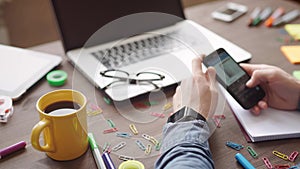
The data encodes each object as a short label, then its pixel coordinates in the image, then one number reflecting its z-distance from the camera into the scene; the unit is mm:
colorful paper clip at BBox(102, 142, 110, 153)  707
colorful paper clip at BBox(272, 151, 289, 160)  700
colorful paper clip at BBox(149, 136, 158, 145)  722
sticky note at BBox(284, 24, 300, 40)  1132
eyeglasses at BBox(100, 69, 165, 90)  872
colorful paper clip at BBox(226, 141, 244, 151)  720
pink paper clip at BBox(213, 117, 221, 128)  770
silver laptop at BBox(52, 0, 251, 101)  873
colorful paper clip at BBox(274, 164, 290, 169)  676
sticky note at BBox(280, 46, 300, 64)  1014
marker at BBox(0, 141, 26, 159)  696
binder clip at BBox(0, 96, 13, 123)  786
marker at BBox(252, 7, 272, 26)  1201
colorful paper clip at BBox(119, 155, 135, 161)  689
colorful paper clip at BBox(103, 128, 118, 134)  742
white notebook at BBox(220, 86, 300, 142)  743
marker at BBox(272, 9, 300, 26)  1199
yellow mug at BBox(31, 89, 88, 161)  645
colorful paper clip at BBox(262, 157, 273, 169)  679
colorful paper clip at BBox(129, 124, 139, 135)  745
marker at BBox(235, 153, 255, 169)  668
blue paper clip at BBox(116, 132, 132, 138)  733
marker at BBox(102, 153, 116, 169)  666
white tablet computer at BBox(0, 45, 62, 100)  866
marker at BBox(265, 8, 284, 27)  1191
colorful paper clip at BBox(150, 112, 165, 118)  791
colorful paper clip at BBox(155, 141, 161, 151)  706
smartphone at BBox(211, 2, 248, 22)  1228
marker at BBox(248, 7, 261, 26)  1193
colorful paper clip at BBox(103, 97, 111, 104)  835
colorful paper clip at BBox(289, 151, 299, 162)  695
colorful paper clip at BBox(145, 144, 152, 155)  700
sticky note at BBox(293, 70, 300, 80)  942
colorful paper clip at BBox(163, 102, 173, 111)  815
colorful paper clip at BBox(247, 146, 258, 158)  704
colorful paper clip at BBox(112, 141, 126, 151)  709
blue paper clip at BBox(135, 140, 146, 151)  710
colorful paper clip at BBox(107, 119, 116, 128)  759
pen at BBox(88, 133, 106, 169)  669
